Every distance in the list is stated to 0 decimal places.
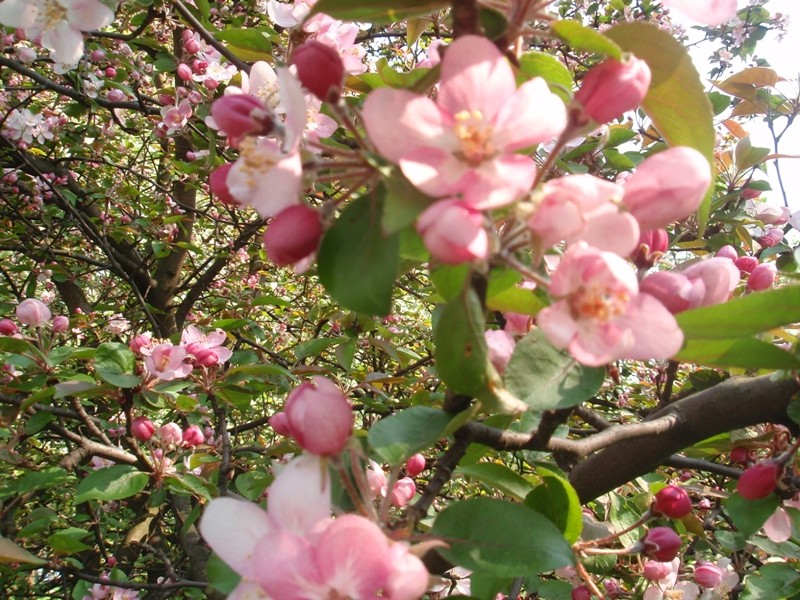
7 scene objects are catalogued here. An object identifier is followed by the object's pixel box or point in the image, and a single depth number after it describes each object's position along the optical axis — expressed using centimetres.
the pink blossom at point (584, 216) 13
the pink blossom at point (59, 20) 32
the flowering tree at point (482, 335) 14
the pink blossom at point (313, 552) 13
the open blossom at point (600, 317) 14
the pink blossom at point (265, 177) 14
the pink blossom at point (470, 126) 13
